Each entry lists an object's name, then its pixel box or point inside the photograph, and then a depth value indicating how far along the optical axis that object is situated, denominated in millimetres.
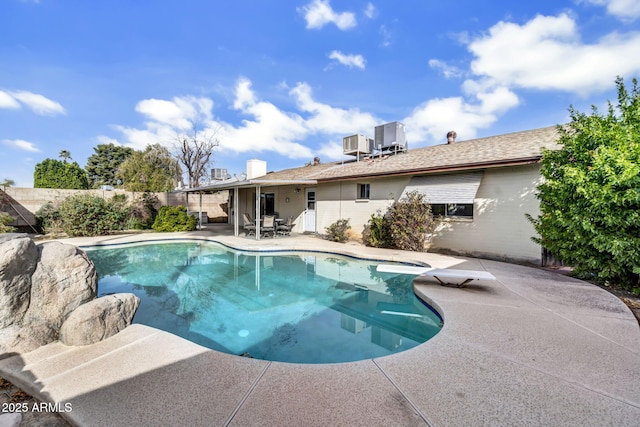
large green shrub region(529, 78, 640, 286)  6305
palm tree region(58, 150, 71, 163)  37750
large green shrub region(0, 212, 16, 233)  11906
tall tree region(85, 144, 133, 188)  43719
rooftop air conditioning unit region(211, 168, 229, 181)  26344
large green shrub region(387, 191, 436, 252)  11258
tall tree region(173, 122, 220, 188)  33062
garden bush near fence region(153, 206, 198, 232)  17828
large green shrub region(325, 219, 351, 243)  14375
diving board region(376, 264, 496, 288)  6543
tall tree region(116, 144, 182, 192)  27284
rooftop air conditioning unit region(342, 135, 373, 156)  18281
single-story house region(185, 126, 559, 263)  9648
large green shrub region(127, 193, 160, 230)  19344
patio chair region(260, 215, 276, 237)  15773
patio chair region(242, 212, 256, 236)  15797
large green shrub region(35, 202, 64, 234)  15690
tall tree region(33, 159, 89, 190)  33312
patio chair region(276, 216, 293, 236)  16156
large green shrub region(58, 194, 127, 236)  14625
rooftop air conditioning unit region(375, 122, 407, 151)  17141
